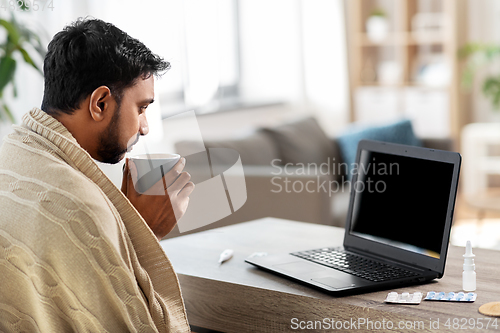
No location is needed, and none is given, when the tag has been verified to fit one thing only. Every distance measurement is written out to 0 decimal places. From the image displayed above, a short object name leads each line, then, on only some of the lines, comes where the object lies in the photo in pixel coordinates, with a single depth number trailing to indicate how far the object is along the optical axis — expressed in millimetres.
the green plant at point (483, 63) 4523
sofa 2648
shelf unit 4891
